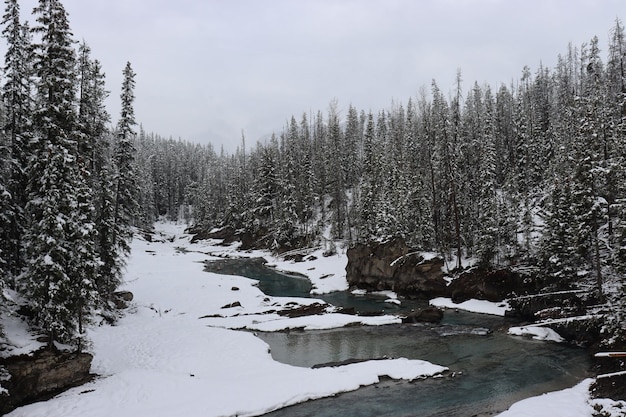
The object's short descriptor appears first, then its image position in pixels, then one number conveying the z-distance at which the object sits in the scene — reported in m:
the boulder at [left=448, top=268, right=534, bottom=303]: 38.28
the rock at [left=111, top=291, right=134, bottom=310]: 32.38
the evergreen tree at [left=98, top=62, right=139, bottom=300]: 29.53
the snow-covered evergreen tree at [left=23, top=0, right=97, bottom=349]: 18.31
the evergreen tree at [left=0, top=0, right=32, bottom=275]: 21.55
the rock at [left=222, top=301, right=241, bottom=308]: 37.69
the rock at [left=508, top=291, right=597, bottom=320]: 28.86
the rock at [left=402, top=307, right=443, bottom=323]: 33.78
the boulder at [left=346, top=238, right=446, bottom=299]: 44.34
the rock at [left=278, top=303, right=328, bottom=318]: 35.09
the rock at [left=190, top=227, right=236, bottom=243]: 98.75
